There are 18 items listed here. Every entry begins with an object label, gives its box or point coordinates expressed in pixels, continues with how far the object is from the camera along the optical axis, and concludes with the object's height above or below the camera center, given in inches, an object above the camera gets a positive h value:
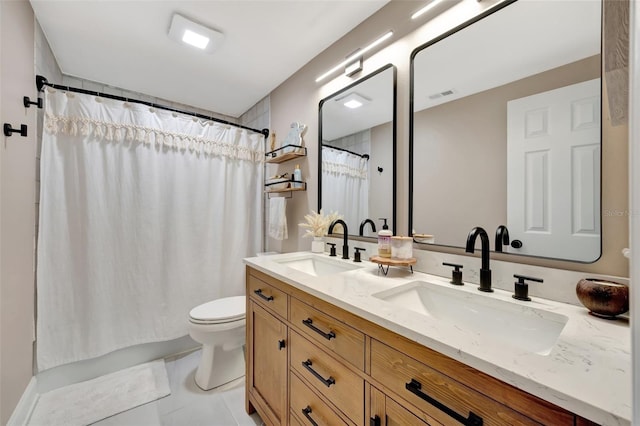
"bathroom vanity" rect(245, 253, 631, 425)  18.8 -13.6
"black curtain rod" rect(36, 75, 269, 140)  62.0 +31.7
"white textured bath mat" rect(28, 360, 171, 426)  58.7 -46.3
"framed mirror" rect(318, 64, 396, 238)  56.9 +15.5
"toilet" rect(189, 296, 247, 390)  66.2 -33.1
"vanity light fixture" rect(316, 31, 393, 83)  57.4 +38.7
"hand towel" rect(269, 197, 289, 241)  85.4 -1.6
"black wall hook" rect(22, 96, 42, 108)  55.1 +23.7
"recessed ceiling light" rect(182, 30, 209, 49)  65.3 +45.1
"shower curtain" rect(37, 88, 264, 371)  65.9 -2.7
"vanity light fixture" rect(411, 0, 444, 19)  48.2 +39.3
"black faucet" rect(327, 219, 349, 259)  61.6 -7.8
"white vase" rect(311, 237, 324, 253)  70.0 -8.5
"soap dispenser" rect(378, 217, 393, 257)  50.4 -5.7
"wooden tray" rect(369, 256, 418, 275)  45.8 -8.5
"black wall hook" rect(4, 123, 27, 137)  47.5 +15.3
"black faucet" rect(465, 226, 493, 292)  36.5 -6.3
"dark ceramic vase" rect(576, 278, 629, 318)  27.6 -9.0
